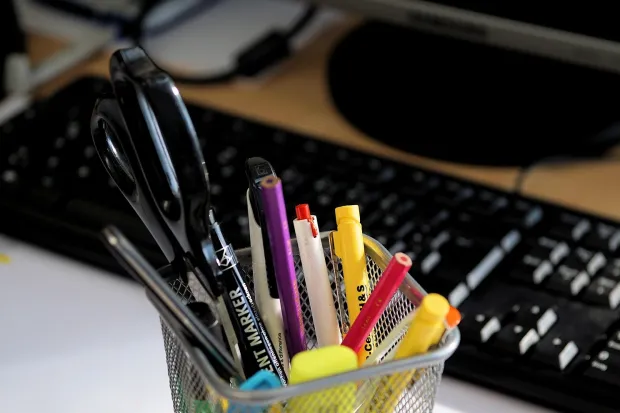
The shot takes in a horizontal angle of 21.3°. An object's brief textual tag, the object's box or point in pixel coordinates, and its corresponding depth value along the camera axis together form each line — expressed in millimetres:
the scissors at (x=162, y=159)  599
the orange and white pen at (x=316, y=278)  648
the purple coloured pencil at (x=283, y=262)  619
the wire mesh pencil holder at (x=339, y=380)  592
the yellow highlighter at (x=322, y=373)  602
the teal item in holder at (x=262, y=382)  592
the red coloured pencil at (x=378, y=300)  623
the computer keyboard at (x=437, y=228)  735
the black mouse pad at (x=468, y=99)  914
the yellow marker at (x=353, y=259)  653
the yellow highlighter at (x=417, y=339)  612
